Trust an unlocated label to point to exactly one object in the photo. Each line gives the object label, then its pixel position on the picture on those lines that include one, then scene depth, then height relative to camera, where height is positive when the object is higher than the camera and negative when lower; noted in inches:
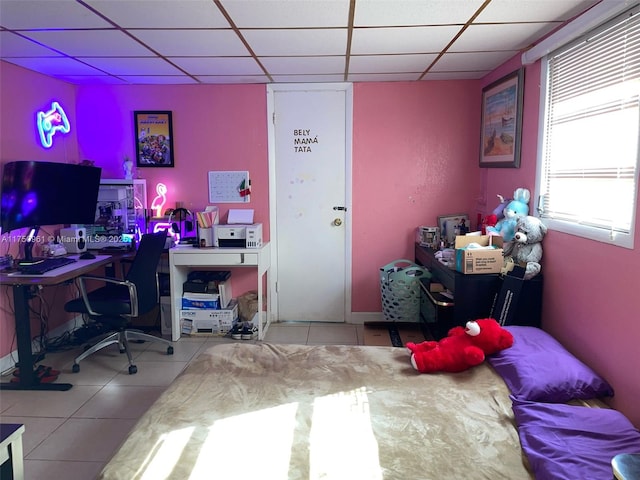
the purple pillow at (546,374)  77.2 -33.5
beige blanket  60.9 -37.1
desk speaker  151.3 -17.3
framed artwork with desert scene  124.6 +19.6
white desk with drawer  153.3 -25.1
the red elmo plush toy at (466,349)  89.3 -32.6
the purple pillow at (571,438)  58.2 -36.0
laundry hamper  148.9 -35.2
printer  155.9 -17.0
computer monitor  125.2 -2.1
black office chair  132.1 -33.8
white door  166.6 -4.9
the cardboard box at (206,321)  159.9 -47.4
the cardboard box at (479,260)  113.9 -18.5
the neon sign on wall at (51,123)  146.0 +21.4
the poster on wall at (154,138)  167.0 +18.2
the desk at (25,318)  116.6 -34.7
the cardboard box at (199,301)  159.9 -40.2
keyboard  120.5 -21.9
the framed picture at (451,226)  159.3 -14.0
